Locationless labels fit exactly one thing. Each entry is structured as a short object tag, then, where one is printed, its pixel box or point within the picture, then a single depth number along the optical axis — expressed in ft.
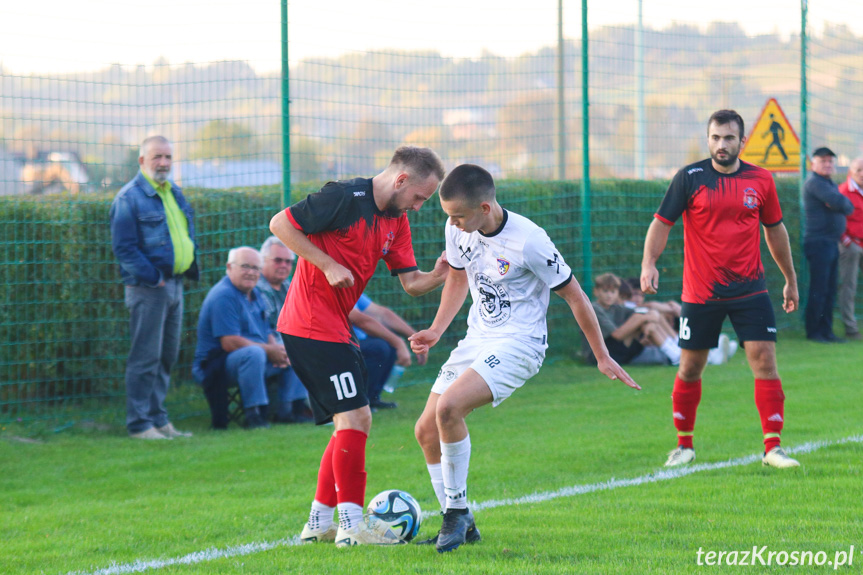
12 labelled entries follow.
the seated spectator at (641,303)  83.71
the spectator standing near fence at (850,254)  95.76
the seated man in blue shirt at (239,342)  57.57
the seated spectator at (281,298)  60.64
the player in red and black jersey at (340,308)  32.81
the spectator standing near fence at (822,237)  90.22
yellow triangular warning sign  94.79
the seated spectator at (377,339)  60.49
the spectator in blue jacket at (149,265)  55.31
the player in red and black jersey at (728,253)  44.19
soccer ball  32.76
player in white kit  31.71
